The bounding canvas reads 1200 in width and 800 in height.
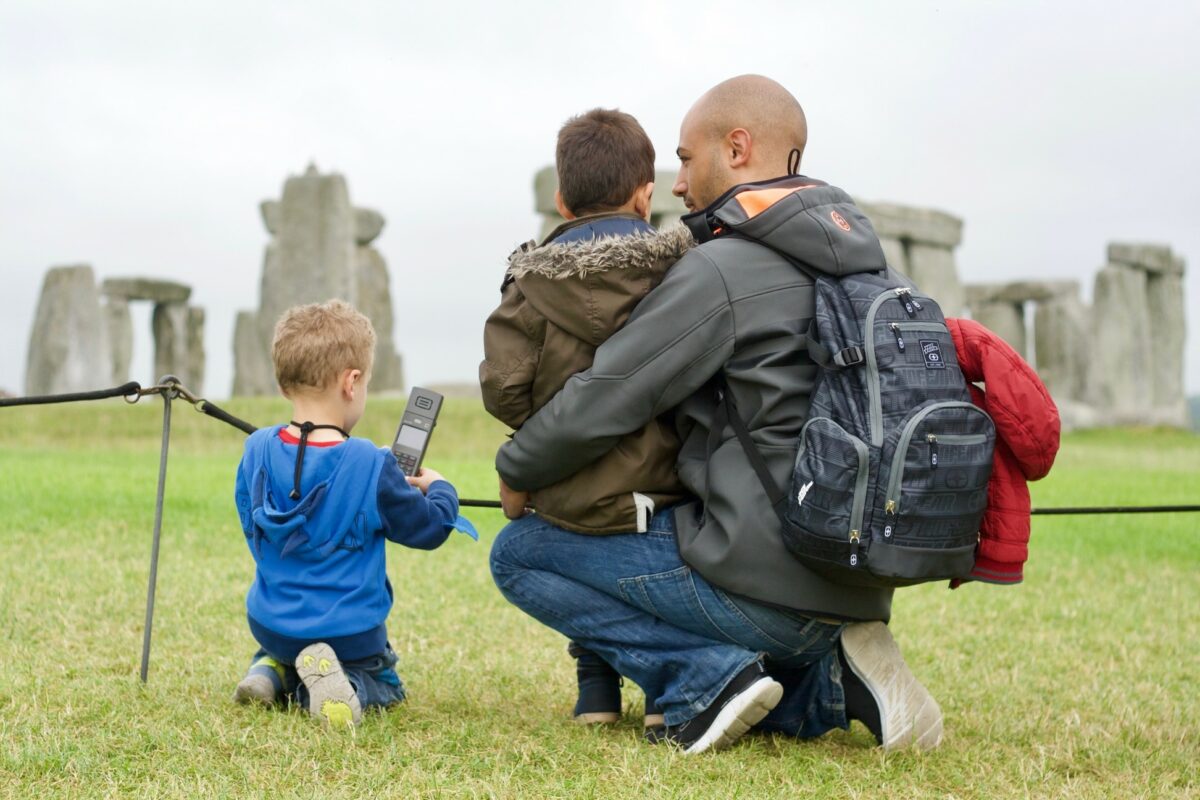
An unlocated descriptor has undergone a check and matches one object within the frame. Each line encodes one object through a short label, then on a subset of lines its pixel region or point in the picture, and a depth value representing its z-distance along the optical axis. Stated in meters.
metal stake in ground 4.25
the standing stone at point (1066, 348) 26.77
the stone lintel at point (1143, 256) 27.66
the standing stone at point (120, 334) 26.78
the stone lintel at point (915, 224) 22.16
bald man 3.51
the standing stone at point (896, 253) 22.08
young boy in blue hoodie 3.83
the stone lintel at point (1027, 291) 26.83
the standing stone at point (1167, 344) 28.59
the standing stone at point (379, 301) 23.69
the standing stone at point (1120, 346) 26.83
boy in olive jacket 3.56
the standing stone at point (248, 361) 24.69
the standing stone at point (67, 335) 21.22
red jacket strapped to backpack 3.46
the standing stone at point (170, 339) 27.72
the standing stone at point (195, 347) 28.66
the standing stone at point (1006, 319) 26.94
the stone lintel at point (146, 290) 26.98
